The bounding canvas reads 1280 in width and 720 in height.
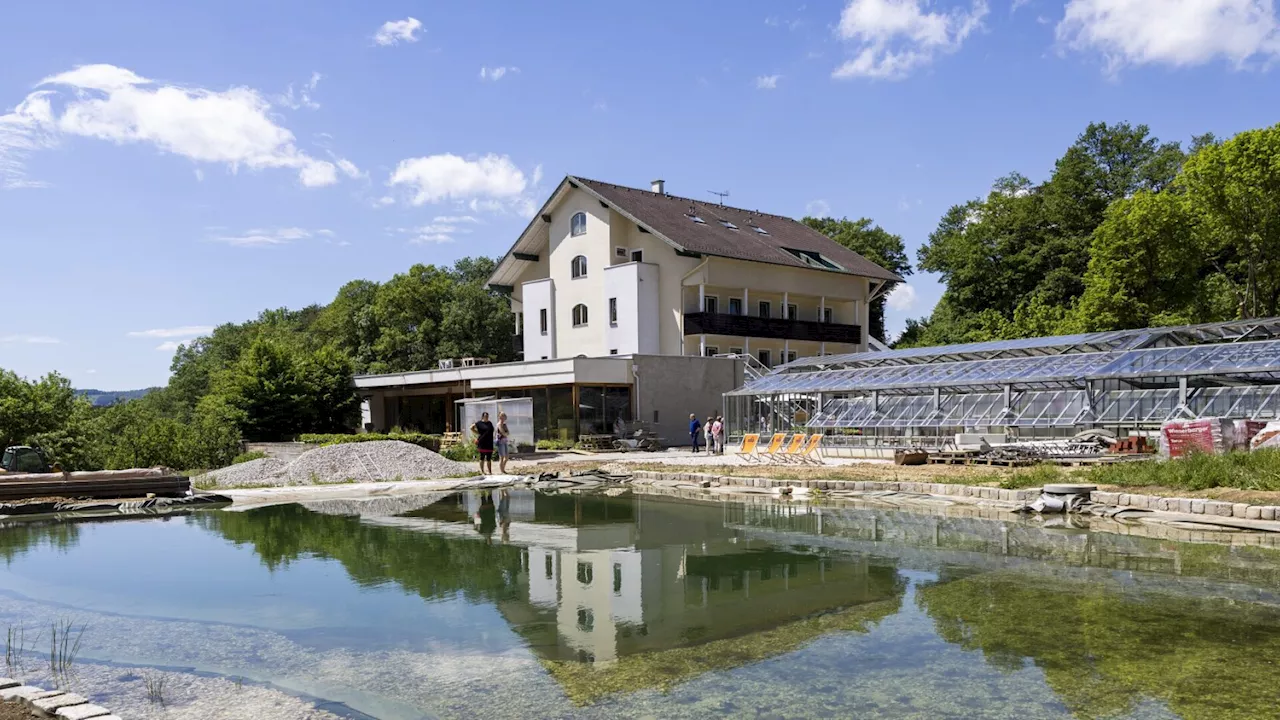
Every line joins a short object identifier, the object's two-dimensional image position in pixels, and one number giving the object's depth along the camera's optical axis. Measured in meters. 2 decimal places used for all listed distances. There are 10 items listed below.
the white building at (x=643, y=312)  33.88
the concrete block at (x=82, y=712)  5.00
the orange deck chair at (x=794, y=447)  24.09
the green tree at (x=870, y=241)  55.31
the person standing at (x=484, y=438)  22.47
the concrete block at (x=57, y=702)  5.18
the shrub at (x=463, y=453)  26.62
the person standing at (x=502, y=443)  23.08
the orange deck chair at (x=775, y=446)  24.38
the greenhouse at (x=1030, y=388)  22.02
